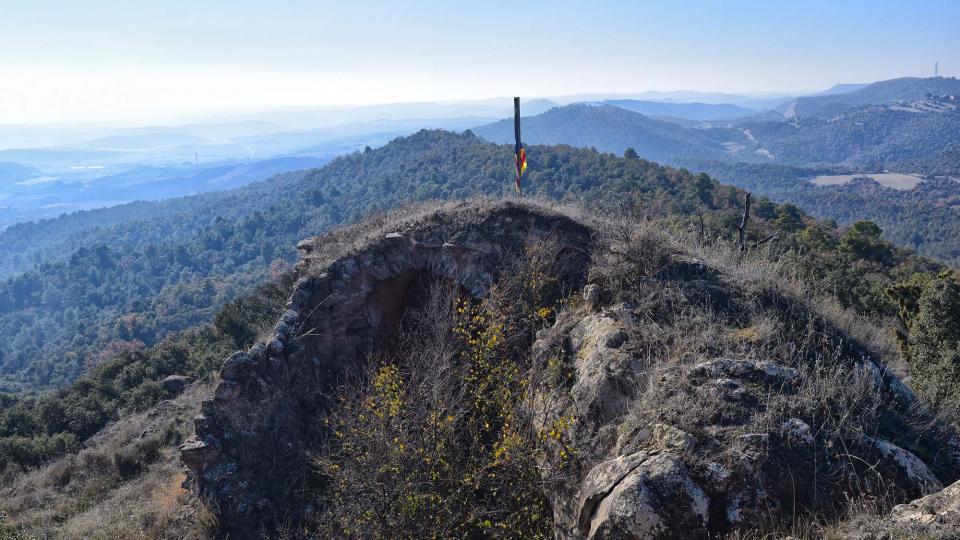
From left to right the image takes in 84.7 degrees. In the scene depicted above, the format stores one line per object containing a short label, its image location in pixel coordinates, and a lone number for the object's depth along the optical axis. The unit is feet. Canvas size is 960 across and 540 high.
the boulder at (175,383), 62.34
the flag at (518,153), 45.50
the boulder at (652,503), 14.23
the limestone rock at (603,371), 19.71
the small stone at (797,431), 15.05
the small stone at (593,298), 25.55
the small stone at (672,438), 15.49
